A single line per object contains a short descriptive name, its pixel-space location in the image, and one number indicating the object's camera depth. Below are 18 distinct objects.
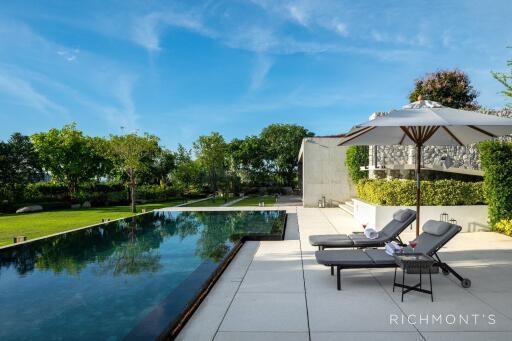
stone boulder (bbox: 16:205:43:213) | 22.92
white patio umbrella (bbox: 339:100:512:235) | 5.59
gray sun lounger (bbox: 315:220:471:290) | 5.31
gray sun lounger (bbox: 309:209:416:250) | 7.15
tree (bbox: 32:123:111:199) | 30.77
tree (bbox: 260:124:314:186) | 41.41
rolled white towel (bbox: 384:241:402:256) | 5.38
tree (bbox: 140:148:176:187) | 37.56
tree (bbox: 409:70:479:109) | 21.44
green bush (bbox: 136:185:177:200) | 29.61
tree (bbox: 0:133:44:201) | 25.91
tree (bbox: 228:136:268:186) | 39.50
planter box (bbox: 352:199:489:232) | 10.45
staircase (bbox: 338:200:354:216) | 16.49
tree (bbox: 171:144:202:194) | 33.84
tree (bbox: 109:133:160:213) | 20.61
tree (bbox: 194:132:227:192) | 31.31
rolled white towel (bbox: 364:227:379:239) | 7.18
